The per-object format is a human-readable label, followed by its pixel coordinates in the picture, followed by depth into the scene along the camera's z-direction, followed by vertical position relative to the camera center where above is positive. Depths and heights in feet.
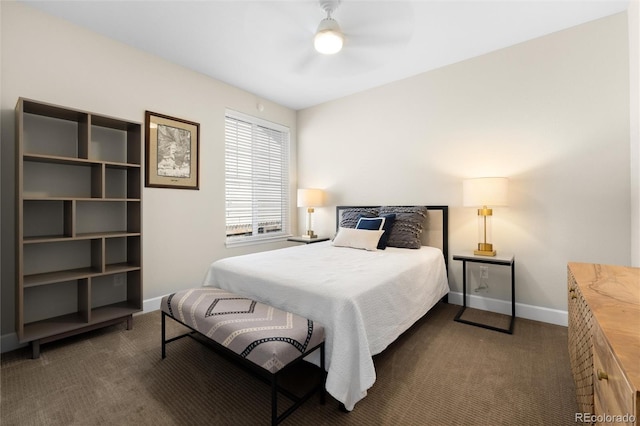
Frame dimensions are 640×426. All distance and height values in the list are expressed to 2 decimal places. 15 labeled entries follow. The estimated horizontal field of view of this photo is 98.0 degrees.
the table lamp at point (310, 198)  13.41 +0.70
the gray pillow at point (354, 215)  11.49 -0.11
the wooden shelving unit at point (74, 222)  7.04 -0.24
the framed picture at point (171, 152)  9.76 +2.29
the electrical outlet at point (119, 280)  8.91 -2.15
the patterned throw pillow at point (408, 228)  9.98 -0.58
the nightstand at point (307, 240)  12.96 -1.29
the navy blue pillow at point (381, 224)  9.94 -0.45
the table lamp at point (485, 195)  8.43 +0.51
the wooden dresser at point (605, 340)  2.21 -1.27
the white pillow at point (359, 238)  9.68 -0.94
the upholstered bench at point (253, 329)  4.38 -2.08
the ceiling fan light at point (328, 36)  7.25 +4.67
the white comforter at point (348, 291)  4.95 -1.78
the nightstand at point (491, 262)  8.18 -1.79
